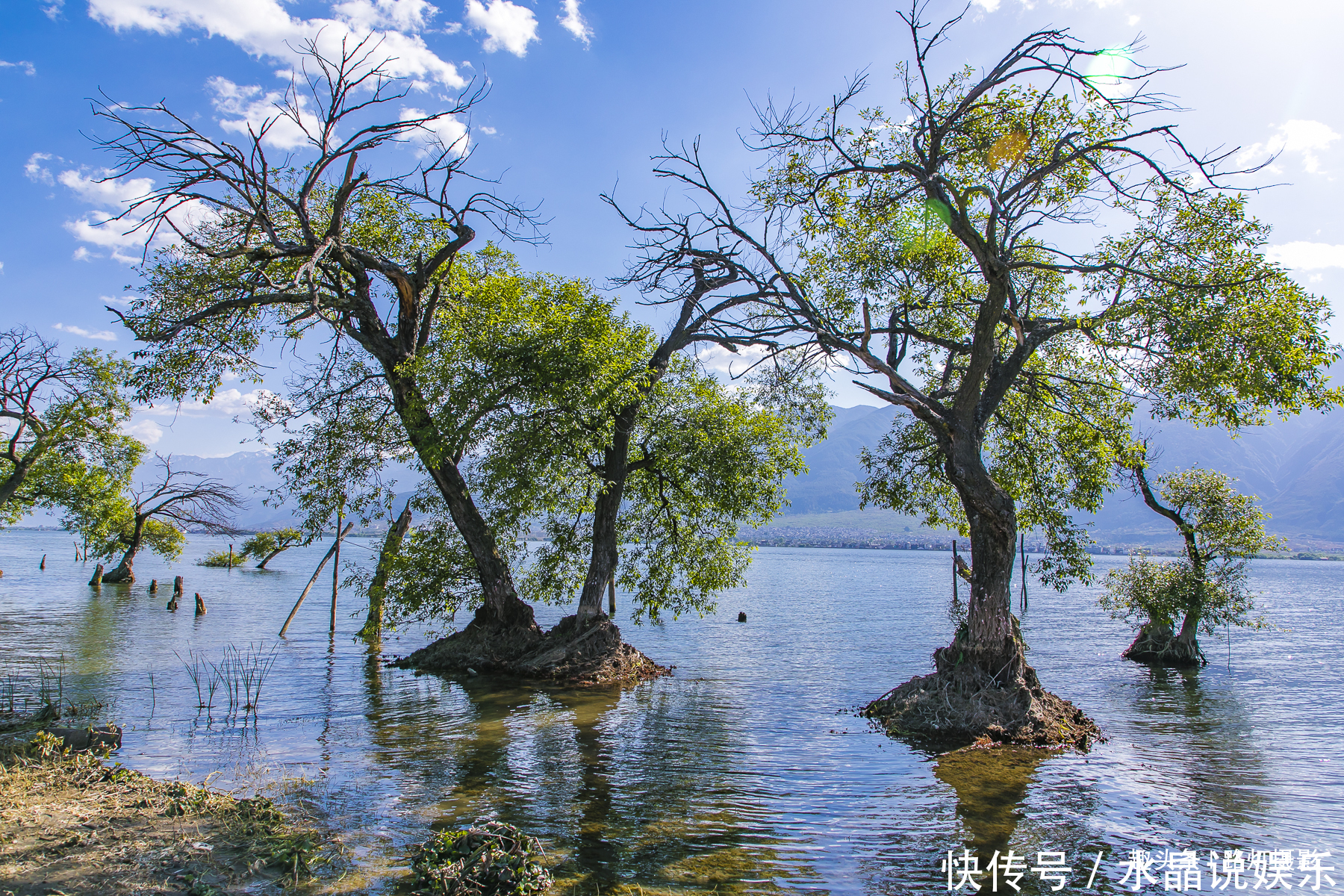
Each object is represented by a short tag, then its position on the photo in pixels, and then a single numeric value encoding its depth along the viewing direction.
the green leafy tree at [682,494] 21.86
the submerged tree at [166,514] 41.69
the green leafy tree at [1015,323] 12.74
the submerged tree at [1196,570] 25.64
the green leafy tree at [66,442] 29.83
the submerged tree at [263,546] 74.00
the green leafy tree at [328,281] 15.25
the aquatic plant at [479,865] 7.25
